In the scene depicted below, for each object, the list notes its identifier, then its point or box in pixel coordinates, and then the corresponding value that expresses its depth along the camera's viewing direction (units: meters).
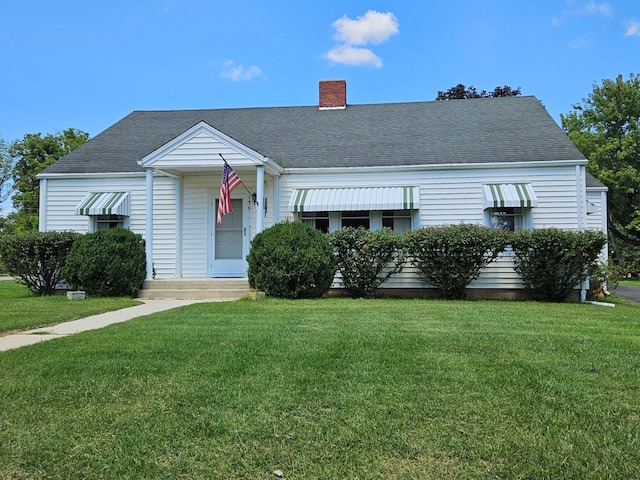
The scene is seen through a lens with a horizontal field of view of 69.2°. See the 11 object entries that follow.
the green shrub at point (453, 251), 10.98
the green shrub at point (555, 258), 10.75
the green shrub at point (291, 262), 10.61
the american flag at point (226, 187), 11.36
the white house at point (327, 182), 12.27
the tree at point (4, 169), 39.58
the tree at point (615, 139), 28.05
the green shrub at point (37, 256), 11.72
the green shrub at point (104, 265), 11.25
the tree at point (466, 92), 29.83
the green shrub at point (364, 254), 11.30
